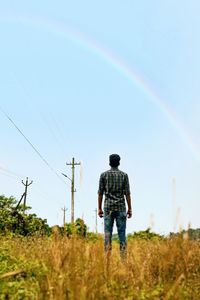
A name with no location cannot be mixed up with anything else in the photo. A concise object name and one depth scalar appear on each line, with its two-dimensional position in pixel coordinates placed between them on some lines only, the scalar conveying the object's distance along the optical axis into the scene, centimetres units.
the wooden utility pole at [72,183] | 4965
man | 788
